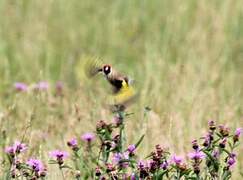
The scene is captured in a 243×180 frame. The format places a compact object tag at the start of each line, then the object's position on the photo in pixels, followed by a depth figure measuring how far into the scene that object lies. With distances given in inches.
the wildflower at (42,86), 415.0
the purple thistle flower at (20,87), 444.1
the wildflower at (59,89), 455.4
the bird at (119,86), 269.4
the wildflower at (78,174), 263.0
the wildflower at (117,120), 268.4
